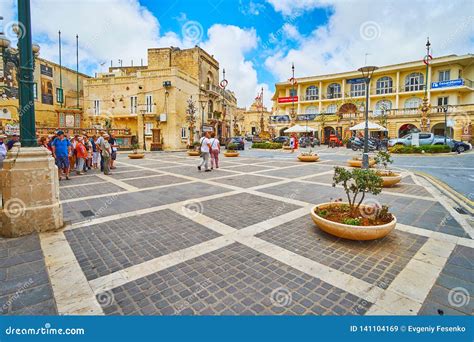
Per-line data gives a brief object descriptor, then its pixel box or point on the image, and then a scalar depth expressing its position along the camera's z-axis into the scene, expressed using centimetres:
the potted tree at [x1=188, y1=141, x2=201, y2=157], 2140
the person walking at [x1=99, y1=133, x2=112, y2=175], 1122
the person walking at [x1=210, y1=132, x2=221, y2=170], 1258
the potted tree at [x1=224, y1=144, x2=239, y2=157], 1972
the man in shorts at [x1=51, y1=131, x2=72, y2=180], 969
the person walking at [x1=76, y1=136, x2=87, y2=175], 1146
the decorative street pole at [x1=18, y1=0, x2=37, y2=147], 431
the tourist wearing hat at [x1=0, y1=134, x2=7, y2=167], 811
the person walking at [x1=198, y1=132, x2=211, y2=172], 1191
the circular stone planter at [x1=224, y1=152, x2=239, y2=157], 1972
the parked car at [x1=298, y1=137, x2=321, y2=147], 3434
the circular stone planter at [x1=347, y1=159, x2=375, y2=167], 1255
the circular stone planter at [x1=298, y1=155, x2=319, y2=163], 1602
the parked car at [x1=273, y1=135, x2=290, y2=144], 3844
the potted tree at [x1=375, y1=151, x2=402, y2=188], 792
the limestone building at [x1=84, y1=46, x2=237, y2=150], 3123
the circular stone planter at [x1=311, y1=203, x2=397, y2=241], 394
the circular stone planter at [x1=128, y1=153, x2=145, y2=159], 1895
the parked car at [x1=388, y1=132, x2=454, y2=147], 2176
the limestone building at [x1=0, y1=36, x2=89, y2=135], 2542
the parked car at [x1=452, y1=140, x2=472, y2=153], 2108
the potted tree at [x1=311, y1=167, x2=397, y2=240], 399
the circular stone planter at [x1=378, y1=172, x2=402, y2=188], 809
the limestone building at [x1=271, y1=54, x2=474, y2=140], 3416
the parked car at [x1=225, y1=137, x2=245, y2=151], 3105
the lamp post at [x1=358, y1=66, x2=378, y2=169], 1068
